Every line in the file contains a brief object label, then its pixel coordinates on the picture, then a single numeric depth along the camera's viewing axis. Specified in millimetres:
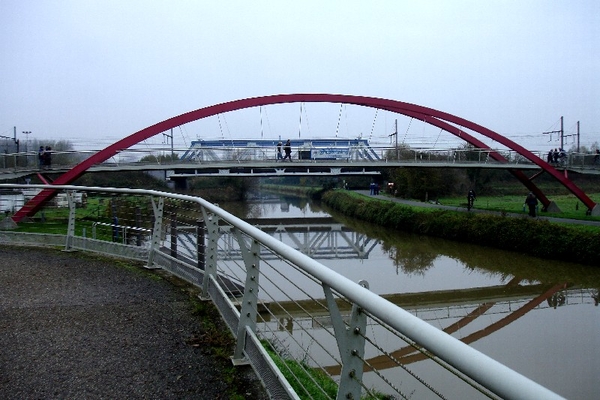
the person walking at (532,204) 23625
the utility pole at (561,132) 41125
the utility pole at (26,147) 23633
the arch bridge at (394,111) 25953
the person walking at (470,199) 26550
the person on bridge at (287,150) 25094
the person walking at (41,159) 23156
